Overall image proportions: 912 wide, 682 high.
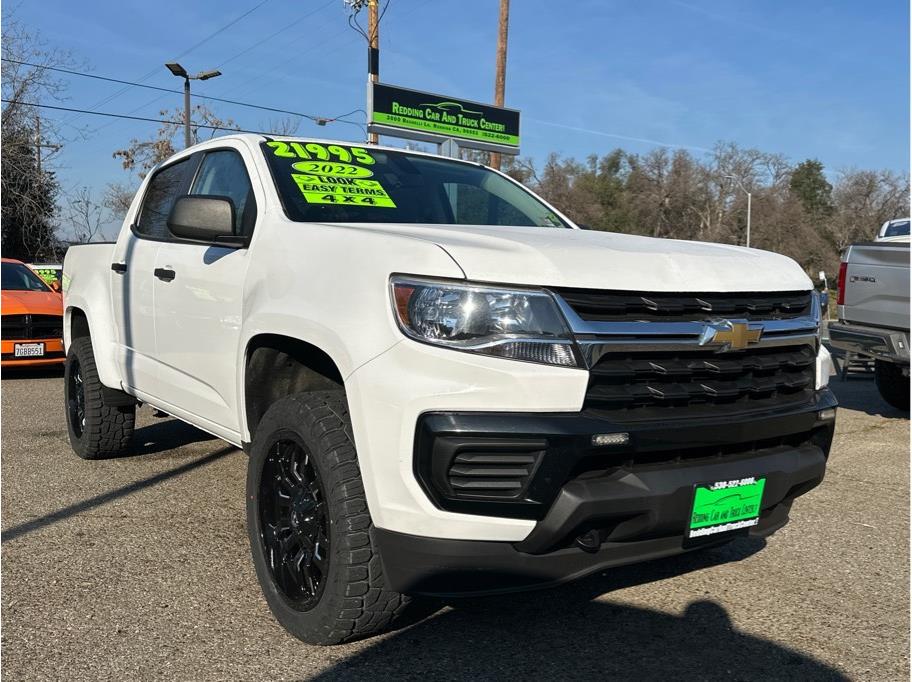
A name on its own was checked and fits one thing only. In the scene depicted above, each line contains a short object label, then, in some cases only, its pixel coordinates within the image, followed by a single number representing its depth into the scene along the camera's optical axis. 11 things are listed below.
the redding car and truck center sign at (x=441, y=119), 17.30
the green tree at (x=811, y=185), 81.06
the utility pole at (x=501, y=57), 19.47
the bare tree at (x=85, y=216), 30.03
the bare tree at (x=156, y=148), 36.00
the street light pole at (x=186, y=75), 25.02
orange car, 9.95
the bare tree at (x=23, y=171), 25.22
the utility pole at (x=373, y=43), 19.38
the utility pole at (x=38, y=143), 26.28
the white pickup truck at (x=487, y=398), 2.33
